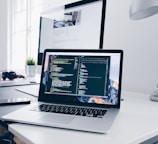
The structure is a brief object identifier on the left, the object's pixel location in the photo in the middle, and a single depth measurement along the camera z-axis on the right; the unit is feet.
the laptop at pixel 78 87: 2.29
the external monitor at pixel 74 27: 3.80
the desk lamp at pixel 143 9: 2.53
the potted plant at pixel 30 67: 5.78
